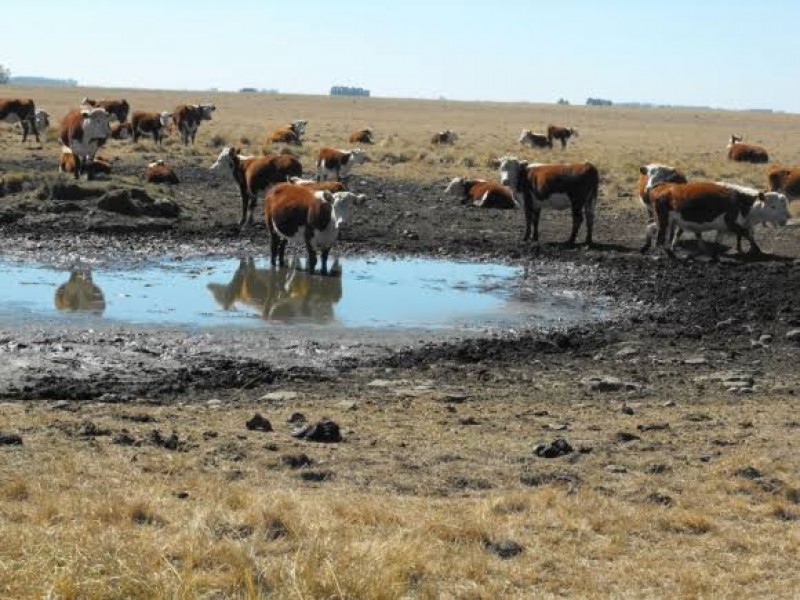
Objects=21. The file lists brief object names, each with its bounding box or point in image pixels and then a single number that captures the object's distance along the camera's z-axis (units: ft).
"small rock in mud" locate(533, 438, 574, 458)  27.63
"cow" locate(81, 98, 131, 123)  148.15
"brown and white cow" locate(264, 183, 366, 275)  57.47
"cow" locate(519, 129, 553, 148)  162.71
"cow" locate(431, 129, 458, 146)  158.61
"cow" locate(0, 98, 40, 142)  128.77
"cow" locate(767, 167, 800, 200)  83.61
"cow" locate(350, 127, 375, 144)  153.69
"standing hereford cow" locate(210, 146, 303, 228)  71.67
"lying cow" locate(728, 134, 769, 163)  133.81
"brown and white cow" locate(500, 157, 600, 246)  68.69
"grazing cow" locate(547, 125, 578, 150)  166.30
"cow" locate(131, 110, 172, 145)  131.34
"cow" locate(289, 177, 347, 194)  65.82
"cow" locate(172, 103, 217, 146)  137.39
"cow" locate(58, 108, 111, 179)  84.99
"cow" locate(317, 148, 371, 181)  93.25
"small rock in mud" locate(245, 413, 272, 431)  29.40
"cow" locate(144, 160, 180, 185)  89.20
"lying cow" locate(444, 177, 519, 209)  83.25
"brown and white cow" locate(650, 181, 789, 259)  63.10
